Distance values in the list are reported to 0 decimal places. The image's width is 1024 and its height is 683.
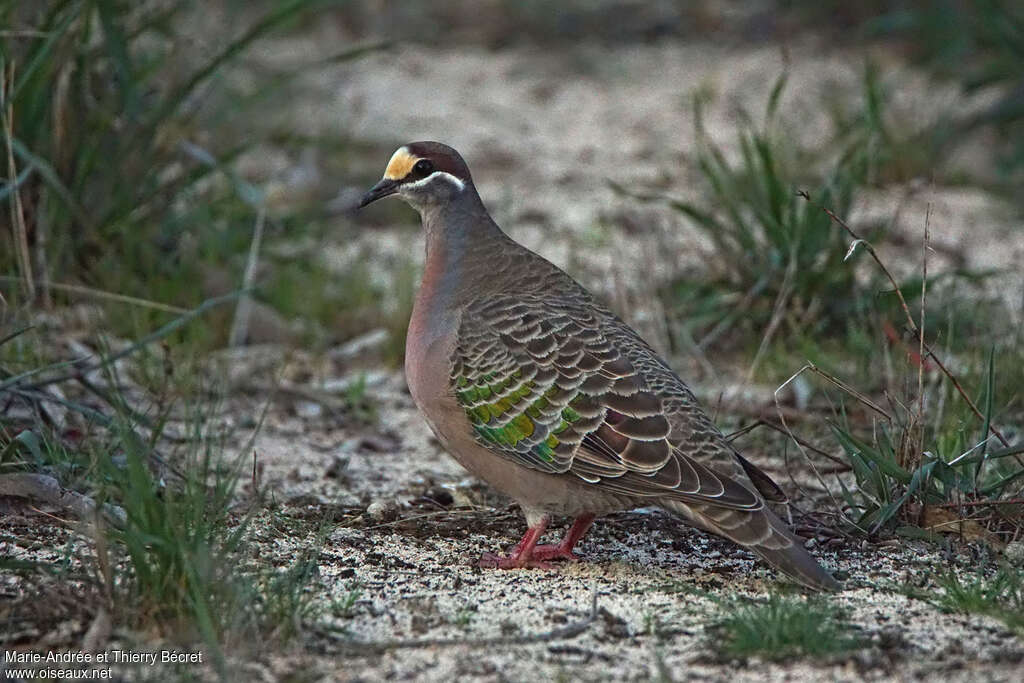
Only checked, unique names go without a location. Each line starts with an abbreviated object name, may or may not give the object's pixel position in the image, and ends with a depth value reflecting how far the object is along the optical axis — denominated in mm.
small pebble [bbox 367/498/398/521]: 9266
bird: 7953
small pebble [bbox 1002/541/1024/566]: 8051
